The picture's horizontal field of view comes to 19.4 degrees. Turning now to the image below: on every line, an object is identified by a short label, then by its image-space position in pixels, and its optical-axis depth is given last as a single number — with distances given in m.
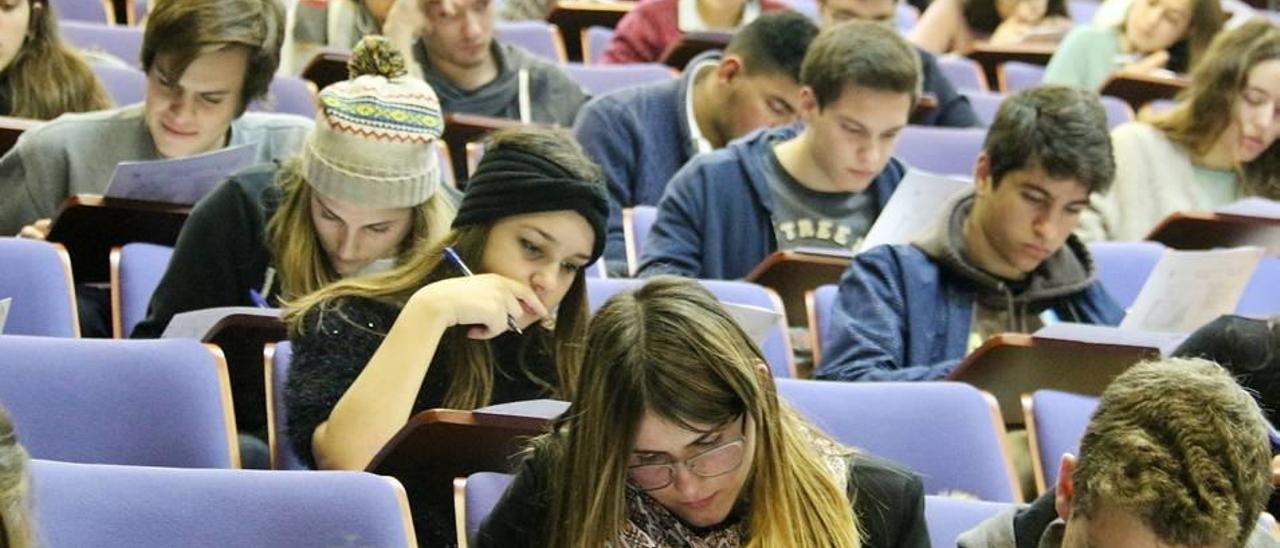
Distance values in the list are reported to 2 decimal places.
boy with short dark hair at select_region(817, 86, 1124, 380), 5.99
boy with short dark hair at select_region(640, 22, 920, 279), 6.86
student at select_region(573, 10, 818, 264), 7.61
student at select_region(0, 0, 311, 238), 6.25
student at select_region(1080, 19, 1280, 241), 7.91
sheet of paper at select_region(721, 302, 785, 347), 4.84
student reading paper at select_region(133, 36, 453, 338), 5.52
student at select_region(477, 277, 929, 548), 3.83
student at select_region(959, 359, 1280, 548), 3.55
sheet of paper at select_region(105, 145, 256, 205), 5.91
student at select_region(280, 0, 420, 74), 8.78
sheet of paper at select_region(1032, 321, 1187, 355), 5.32
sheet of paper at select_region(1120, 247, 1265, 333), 5.88
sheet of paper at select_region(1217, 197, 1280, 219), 7.23
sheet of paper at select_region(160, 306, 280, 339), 5.14
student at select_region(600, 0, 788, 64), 9.91
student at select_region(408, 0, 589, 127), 8.27
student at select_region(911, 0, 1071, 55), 11.31
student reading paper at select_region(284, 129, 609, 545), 4.73
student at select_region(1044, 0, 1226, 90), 10.10
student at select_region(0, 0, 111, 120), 7.25
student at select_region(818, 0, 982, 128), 9.23
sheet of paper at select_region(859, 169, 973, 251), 6.47
